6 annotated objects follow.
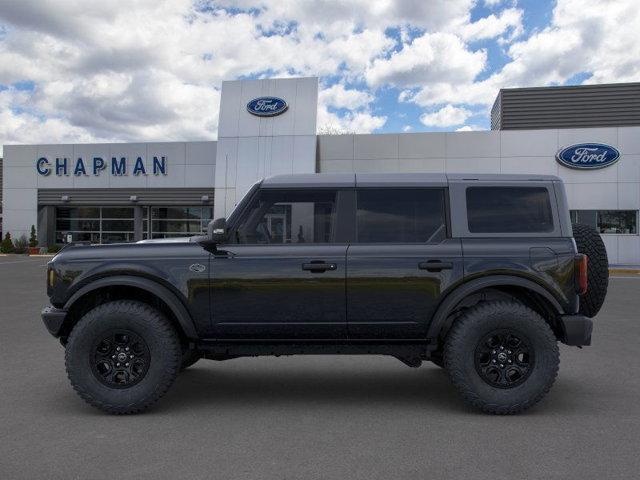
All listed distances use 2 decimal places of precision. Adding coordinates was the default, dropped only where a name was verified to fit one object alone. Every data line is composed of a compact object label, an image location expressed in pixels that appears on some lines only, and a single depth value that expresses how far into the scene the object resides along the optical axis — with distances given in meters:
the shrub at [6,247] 32.12
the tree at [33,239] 32.28
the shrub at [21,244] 32.25
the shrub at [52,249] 33.01
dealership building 25.02
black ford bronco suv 4.58
